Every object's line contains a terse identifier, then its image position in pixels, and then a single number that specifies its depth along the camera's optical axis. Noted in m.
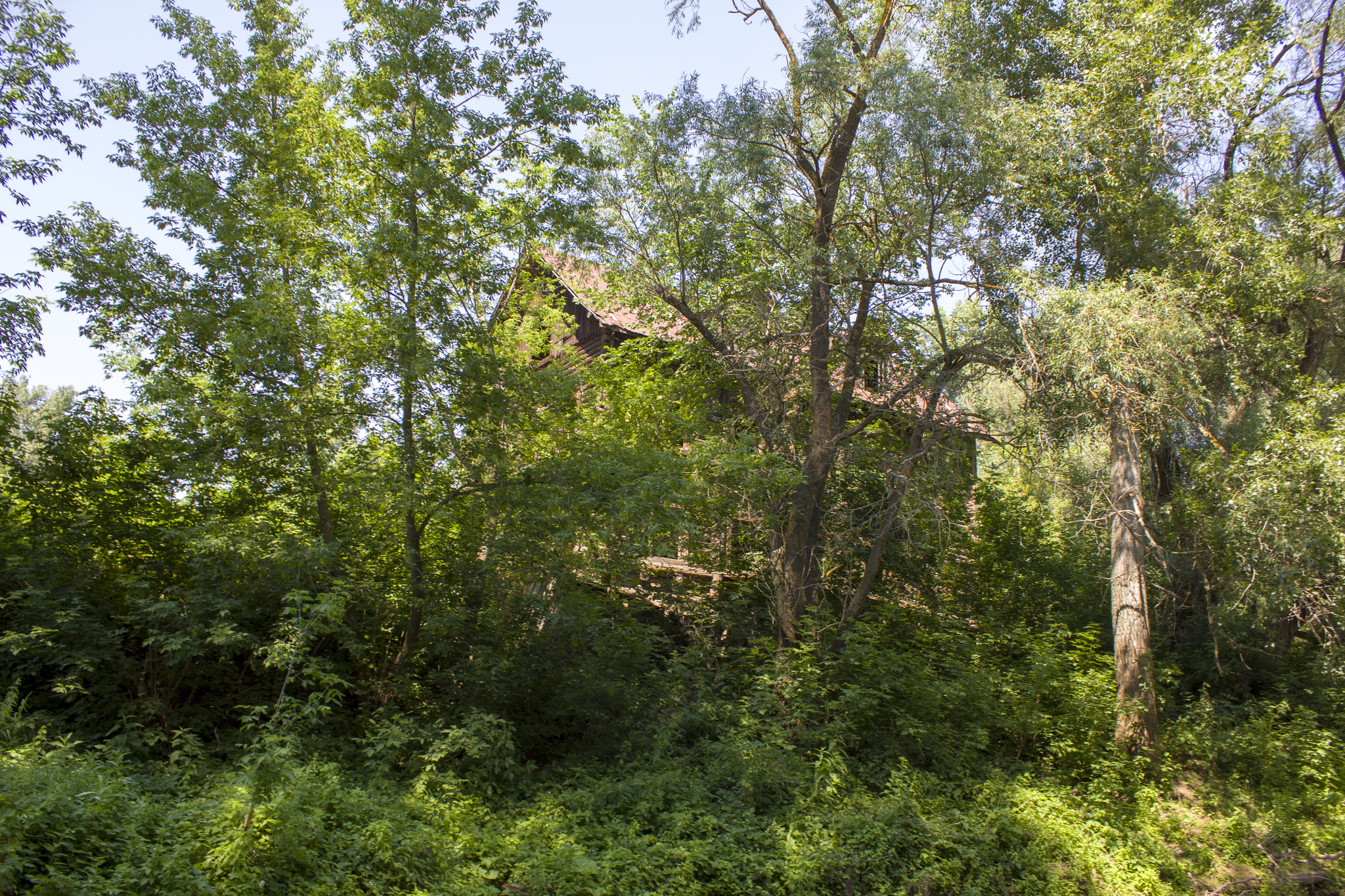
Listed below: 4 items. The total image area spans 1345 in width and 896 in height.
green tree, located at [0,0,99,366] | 8.81
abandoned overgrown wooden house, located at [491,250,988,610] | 12.89
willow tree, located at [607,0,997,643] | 12.13
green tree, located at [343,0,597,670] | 9.87
